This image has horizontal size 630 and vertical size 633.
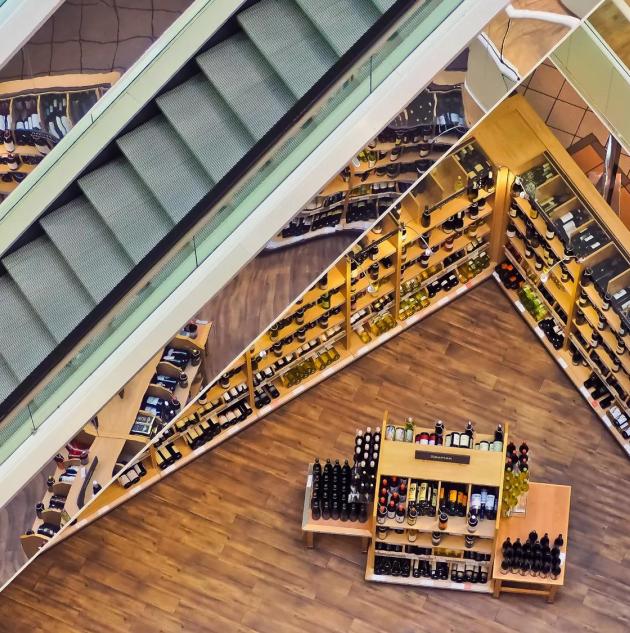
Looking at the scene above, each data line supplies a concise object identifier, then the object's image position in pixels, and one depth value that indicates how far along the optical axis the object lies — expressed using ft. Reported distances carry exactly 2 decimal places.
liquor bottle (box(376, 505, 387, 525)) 45.44
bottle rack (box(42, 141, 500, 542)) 48.47
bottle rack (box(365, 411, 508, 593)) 44.70
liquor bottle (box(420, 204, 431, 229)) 48.49
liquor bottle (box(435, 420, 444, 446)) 46.26
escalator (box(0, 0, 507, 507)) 37.99
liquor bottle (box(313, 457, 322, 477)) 46.80
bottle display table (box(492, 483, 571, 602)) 46.11
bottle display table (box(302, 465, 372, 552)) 46.70
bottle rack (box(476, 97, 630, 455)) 47.16
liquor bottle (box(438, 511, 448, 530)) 44.98
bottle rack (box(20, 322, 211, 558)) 40.98
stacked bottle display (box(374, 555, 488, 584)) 47.39
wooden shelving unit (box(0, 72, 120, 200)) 43.37
